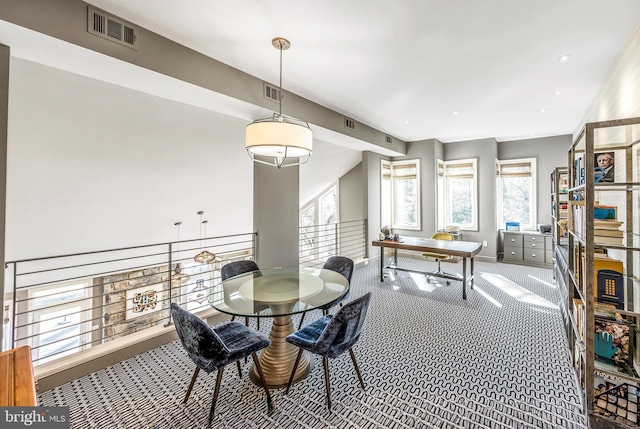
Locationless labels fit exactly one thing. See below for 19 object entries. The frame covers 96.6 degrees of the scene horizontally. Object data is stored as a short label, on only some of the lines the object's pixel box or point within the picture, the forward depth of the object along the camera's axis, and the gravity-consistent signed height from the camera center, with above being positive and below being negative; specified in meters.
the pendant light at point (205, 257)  4.55 -0.69
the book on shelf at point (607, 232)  1.78 -0.12
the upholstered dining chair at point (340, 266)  3.12 -0.58
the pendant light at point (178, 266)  6.02 -1.29
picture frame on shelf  1.81 +0.28
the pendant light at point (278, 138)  2.13 +0.58
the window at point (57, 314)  5.41 -2.01
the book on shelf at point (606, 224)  1.80 -0.07
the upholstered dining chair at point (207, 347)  1.75 -0.86
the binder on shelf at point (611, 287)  1.75 -0.46
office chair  4.50 -0.62
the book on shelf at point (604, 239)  1.79 -0.16
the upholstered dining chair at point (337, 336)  1.87 -0.84
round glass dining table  2.08 -0.67
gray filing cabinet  5.72 -0.71
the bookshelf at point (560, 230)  3.15 -0.21
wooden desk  3.97 -0.50
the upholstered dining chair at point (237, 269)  2.99 -0.58
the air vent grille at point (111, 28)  1.99 +1.35
